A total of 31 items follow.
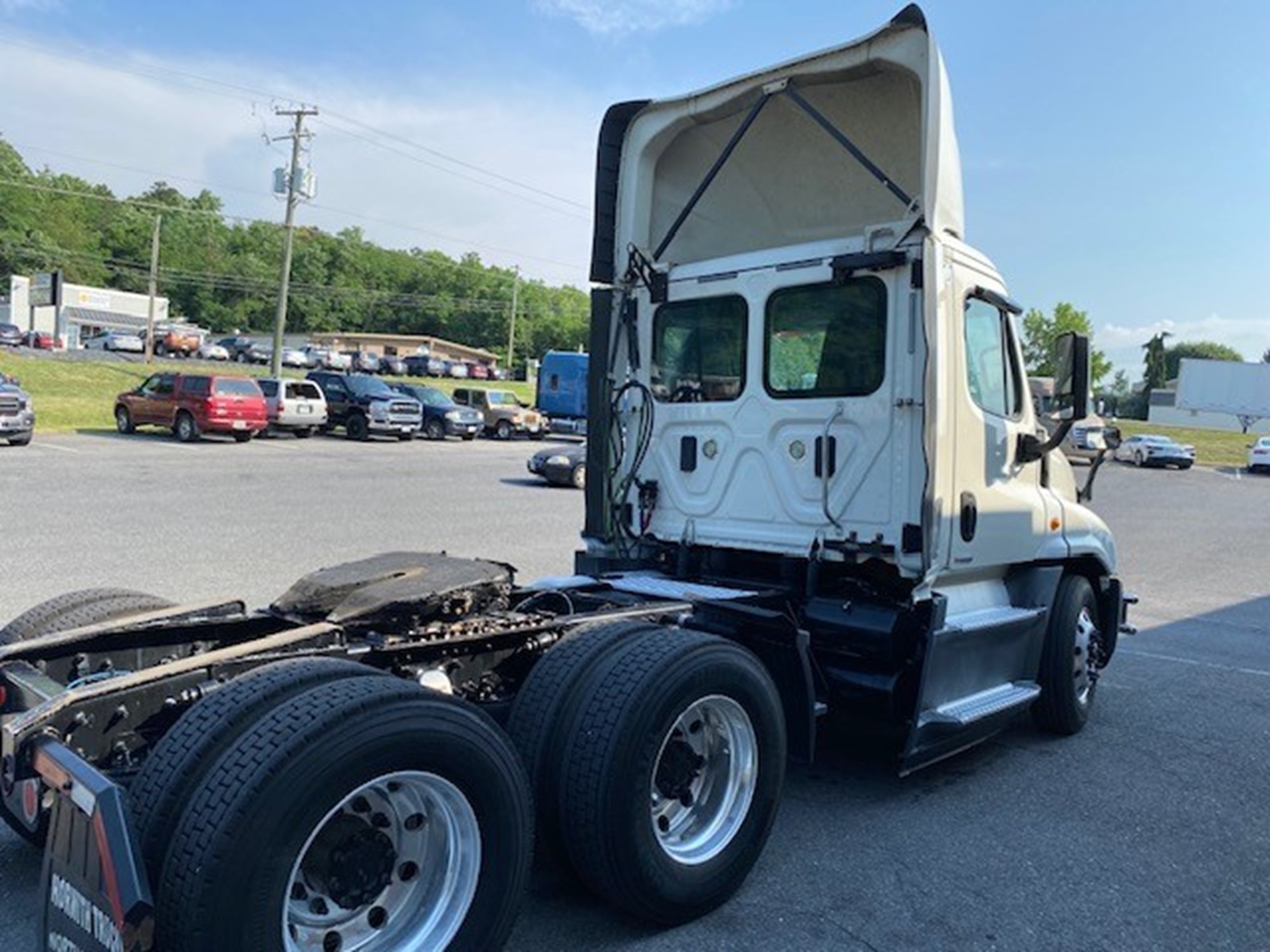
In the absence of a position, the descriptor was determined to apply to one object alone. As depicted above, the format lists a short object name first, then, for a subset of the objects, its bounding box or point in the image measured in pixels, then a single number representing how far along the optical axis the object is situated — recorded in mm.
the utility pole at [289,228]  39344
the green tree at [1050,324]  72125
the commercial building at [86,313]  72438
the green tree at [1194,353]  133250
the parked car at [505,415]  35469
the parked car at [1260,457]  38531
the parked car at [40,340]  58531
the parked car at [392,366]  76438
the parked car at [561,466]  19672
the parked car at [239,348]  71625
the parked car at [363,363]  72750
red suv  25344
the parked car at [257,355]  71000
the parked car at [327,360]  72438
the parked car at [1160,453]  39188
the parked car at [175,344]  68125
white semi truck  2422
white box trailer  78000
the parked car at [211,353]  69250
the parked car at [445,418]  32500
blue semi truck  38031
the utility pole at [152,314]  58406
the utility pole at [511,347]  100375
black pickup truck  30094
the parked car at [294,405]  28266
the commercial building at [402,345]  109500
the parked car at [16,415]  21156
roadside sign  41188
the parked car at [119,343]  67375
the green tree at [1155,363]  111000
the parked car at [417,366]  78062
